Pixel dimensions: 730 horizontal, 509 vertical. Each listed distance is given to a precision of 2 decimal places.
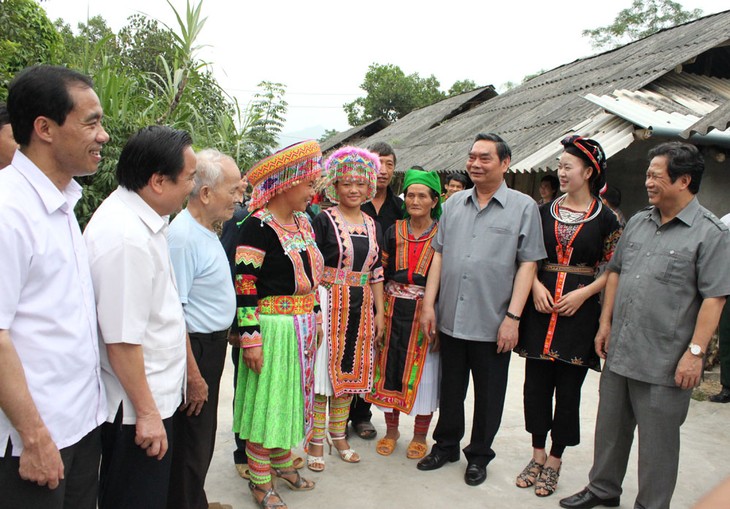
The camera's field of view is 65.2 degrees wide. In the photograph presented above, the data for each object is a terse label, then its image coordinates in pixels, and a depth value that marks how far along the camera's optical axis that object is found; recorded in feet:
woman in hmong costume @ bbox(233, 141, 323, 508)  9.15
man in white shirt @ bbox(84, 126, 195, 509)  5.62
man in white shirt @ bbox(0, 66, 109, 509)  4.60
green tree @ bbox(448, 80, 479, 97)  95.55
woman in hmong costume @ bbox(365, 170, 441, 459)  11.63
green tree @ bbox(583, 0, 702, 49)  82.84
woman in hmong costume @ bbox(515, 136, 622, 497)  10.16
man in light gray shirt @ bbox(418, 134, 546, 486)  10.58
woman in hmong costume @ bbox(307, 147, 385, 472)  11.09
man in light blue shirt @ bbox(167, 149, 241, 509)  7.64
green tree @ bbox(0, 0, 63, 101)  16.24
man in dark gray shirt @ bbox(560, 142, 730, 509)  8.52
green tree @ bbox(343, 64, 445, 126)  90.58
